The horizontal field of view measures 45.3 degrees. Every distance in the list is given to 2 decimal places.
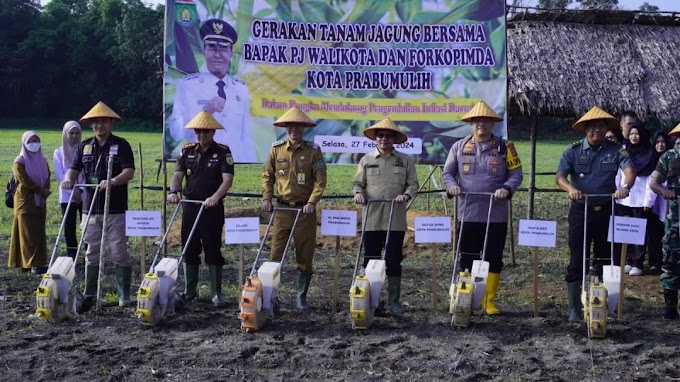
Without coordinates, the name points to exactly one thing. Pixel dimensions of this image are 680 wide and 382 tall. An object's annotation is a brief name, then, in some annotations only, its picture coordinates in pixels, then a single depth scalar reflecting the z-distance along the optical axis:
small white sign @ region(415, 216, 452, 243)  7.35
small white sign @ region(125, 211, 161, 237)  7.49
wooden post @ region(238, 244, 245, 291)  7.72
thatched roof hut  10.71
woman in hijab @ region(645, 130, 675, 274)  9.24
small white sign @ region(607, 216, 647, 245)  7.20
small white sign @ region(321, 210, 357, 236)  7.54
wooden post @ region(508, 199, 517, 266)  9.97
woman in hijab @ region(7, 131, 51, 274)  9.23
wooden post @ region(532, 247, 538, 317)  7.38
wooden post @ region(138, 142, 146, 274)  7.73
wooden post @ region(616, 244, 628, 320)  7.32
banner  9.78
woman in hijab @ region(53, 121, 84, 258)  9.06
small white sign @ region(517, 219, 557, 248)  7.21
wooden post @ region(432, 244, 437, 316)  7.38
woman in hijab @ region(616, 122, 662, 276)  9.19
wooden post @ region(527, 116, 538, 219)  10.41
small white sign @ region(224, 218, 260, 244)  7.43
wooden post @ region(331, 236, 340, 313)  7.55
